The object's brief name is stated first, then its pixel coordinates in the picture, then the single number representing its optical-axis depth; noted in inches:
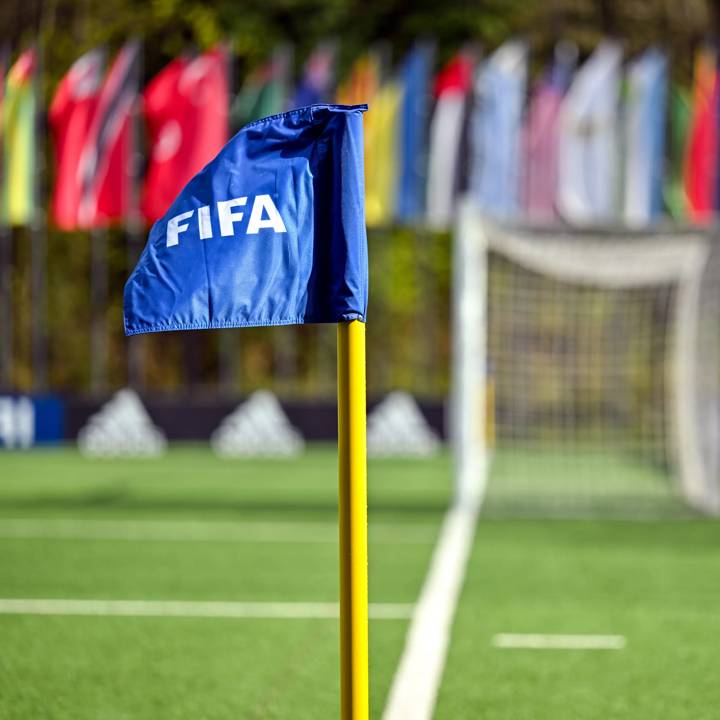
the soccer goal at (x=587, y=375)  492.4
